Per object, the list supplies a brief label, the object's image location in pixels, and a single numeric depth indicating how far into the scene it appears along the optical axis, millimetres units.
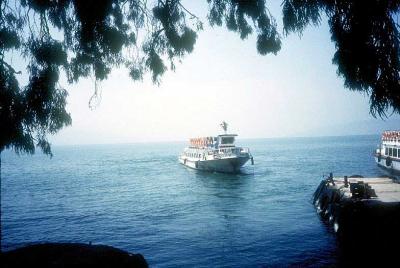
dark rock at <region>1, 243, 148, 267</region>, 7348
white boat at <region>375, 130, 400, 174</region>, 50719
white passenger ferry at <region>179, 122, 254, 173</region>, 55344
